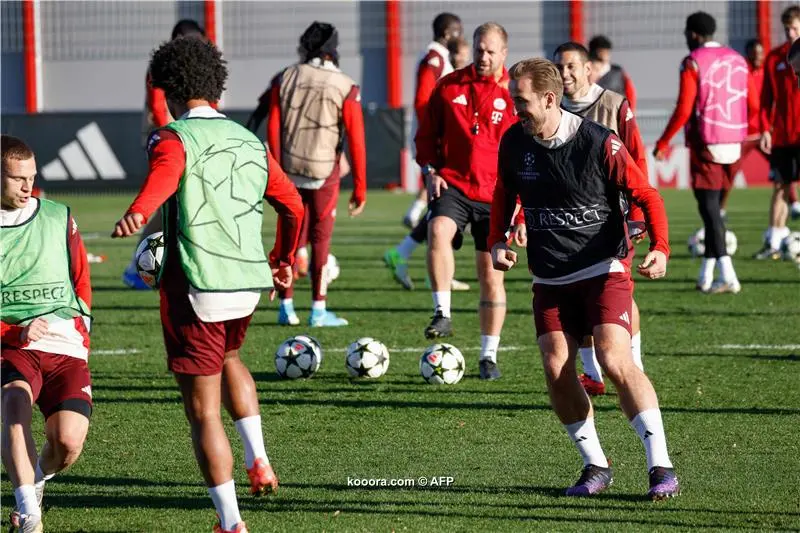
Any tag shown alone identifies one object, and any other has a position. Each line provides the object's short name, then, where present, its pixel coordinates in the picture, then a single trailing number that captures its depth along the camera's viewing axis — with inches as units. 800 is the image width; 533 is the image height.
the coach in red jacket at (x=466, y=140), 653.9
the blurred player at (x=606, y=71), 847.8
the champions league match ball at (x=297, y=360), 620.1
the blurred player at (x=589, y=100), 542.6
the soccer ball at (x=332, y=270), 1017.5
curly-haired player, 357.7
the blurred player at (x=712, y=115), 890.1
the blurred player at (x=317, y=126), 783.1
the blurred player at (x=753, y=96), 924.0
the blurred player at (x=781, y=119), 1021.8
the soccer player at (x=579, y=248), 410.9
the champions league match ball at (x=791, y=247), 1087.6
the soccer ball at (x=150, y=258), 571.2
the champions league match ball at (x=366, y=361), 619.5
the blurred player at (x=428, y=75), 964.0
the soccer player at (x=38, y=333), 372.2
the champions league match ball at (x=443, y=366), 604.4
